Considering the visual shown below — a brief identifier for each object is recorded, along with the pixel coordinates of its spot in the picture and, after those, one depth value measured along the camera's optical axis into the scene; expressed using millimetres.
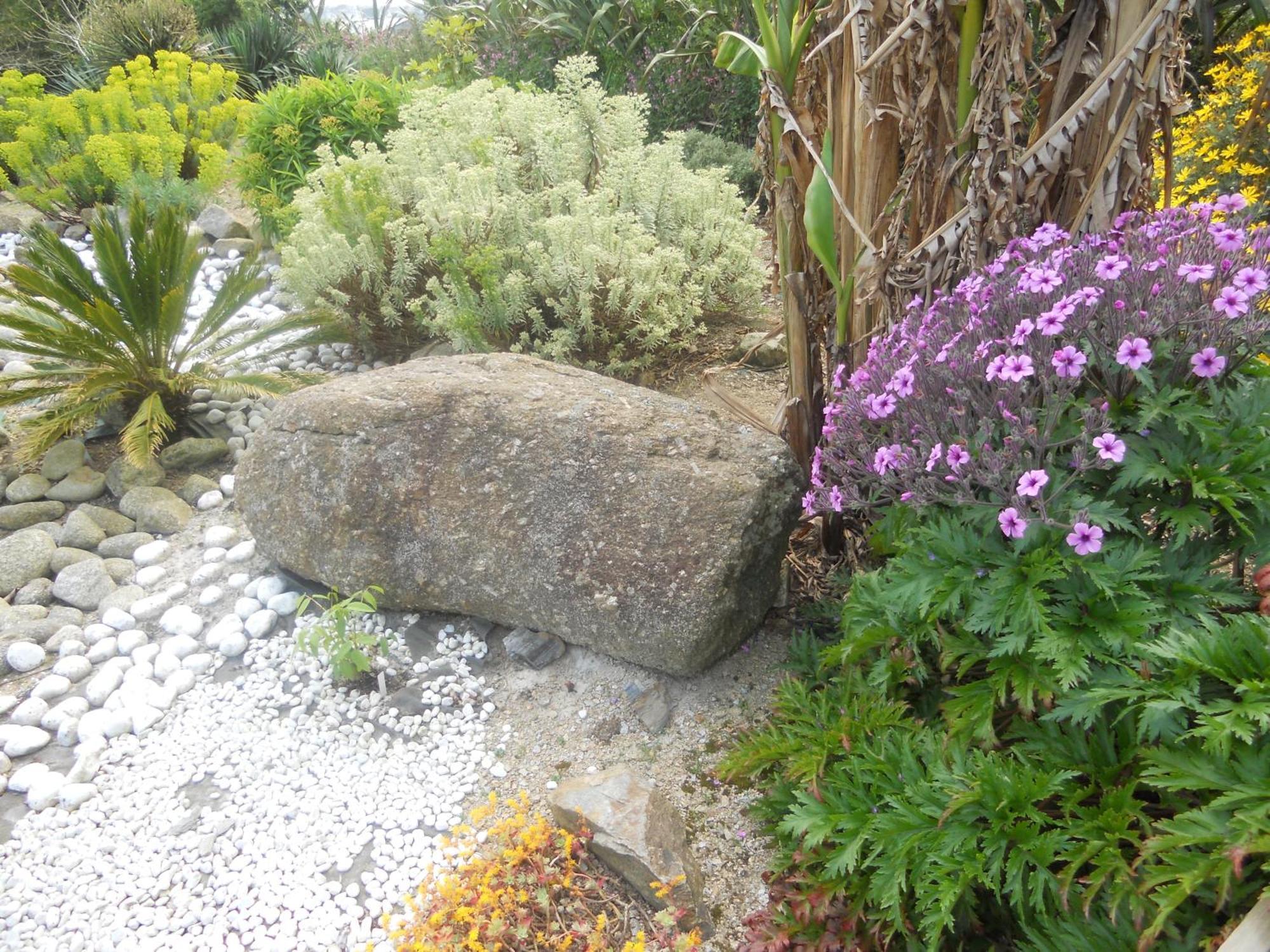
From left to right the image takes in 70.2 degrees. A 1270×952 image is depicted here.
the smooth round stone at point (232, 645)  3207
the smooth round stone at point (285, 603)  3328
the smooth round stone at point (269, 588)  3393
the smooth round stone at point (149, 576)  3600
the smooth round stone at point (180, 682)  3084
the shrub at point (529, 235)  4254
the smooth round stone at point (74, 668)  3182
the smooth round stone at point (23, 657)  3234
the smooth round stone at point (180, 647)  3227
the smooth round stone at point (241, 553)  3609
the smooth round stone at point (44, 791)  2709
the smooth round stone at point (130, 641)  3283
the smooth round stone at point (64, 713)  2996
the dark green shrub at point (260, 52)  10961
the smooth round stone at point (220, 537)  3721
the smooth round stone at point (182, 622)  3322
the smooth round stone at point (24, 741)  2900
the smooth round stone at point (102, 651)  3260
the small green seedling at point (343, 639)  2883
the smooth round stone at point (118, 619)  3391
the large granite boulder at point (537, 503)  2756
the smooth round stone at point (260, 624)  3260
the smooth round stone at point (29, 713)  3006
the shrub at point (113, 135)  6793
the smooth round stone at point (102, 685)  3082
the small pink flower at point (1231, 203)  1976
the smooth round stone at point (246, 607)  3326
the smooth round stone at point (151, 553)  3711
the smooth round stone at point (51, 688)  3100
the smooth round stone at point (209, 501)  3979
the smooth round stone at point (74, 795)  2711
